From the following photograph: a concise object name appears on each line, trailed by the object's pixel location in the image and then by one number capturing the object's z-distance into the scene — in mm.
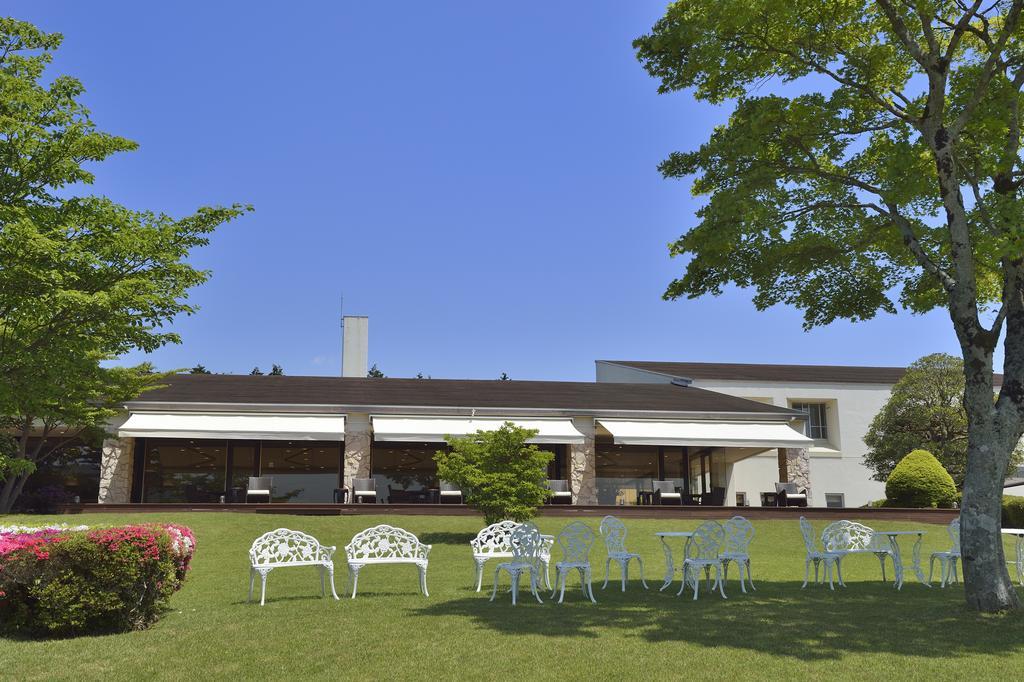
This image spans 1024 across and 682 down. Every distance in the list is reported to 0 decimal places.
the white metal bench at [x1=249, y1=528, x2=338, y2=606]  10008
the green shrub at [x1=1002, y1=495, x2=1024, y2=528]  24748
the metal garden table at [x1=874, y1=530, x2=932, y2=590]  11391
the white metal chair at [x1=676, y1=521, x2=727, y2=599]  10250
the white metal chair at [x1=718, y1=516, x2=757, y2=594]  10906
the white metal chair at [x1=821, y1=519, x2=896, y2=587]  11678
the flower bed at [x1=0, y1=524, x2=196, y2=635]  8141
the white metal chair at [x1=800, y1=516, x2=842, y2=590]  11263
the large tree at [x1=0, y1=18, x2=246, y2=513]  12453
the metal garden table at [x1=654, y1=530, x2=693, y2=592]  11130
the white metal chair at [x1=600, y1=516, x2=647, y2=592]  11195
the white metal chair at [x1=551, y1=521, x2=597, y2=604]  9969
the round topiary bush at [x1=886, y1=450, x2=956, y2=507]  23078
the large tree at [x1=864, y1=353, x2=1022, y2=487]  31094
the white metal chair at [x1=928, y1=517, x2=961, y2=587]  11477
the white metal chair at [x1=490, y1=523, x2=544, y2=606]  10023
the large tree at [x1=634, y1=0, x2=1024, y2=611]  9727
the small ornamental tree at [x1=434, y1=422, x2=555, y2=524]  16328
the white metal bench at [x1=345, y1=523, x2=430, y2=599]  10266
